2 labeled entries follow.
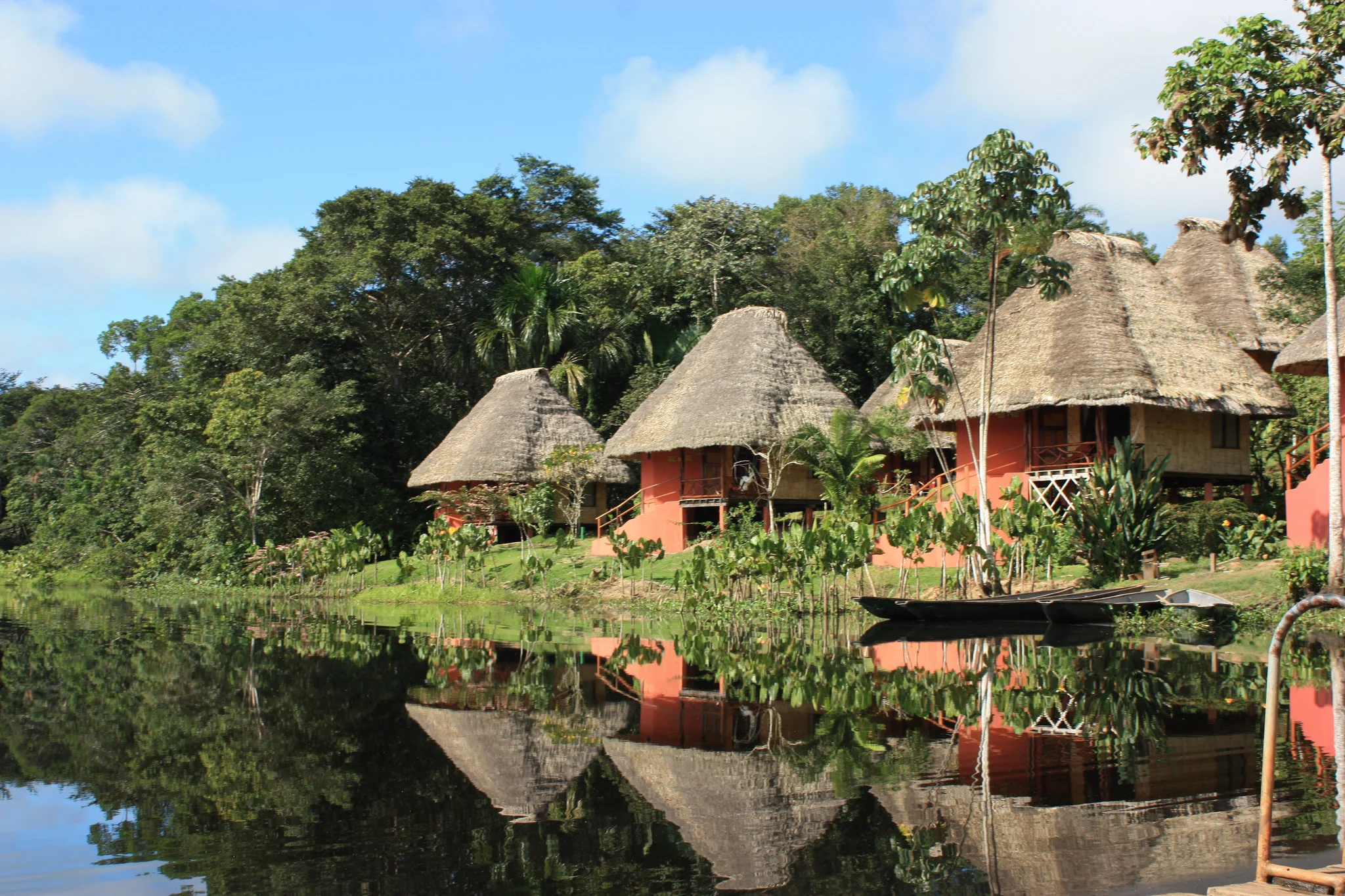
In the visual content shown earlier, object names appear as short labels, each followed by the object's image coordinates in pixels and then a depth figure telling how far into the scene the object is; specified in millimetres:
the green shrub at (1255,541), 15323
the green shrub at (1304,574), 12633
